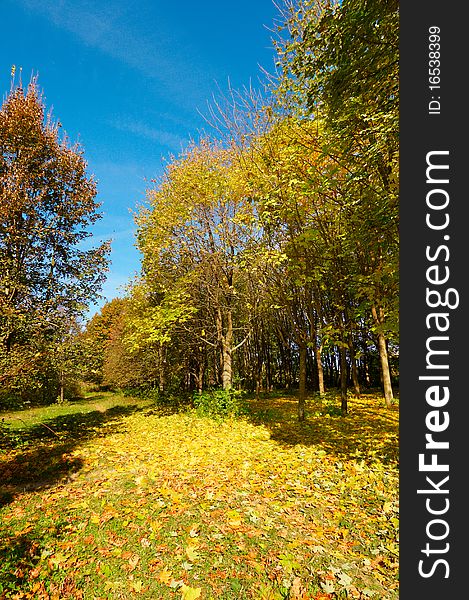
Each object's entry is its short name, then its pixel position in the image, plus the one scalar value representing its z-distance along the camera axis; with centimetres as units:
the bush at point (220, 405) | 1173
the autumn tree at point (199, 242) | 1221
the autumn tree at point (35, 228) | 836
